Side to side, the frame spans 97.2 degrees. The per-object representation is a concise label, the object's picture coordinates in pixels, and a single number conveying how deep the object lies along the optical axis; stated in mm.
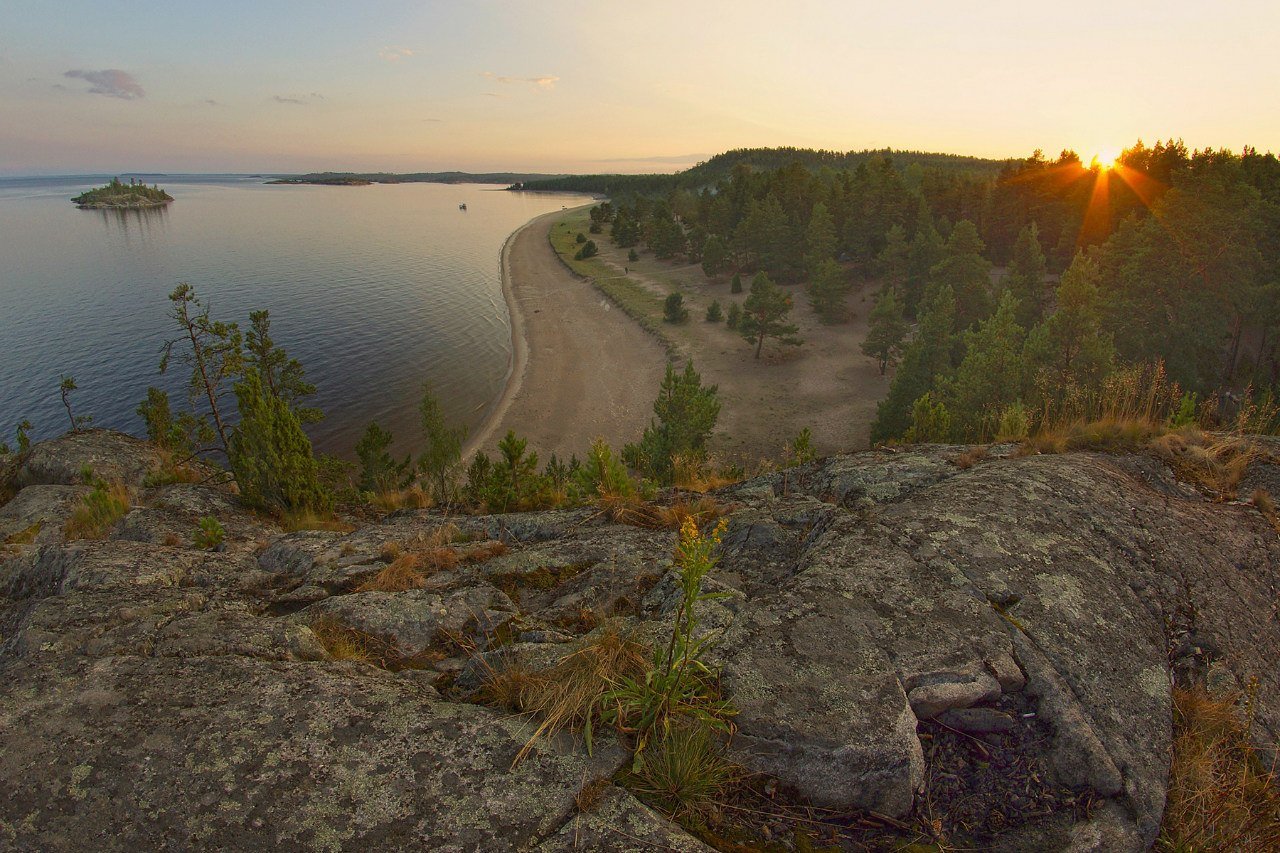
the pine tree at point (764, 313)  47134
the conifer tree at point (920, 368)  29594
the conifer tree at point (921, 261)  51462
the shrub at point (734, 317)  57178
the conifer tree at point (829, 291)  55281
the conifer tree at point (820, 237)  60812
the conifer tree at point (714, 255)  74600
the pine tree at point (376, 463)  24203
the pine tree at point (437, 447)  27027
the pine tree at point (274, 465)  11031
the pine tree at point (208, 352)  19406
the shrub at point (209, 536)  7809
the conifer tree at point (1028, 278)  41000
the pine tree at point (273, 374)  25906
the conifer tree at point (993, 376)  25266
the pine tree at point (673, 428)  24234
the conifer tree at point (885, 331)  42562
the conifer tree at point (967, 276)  43562
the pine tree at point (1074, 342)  24547
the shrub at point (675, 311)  61750
